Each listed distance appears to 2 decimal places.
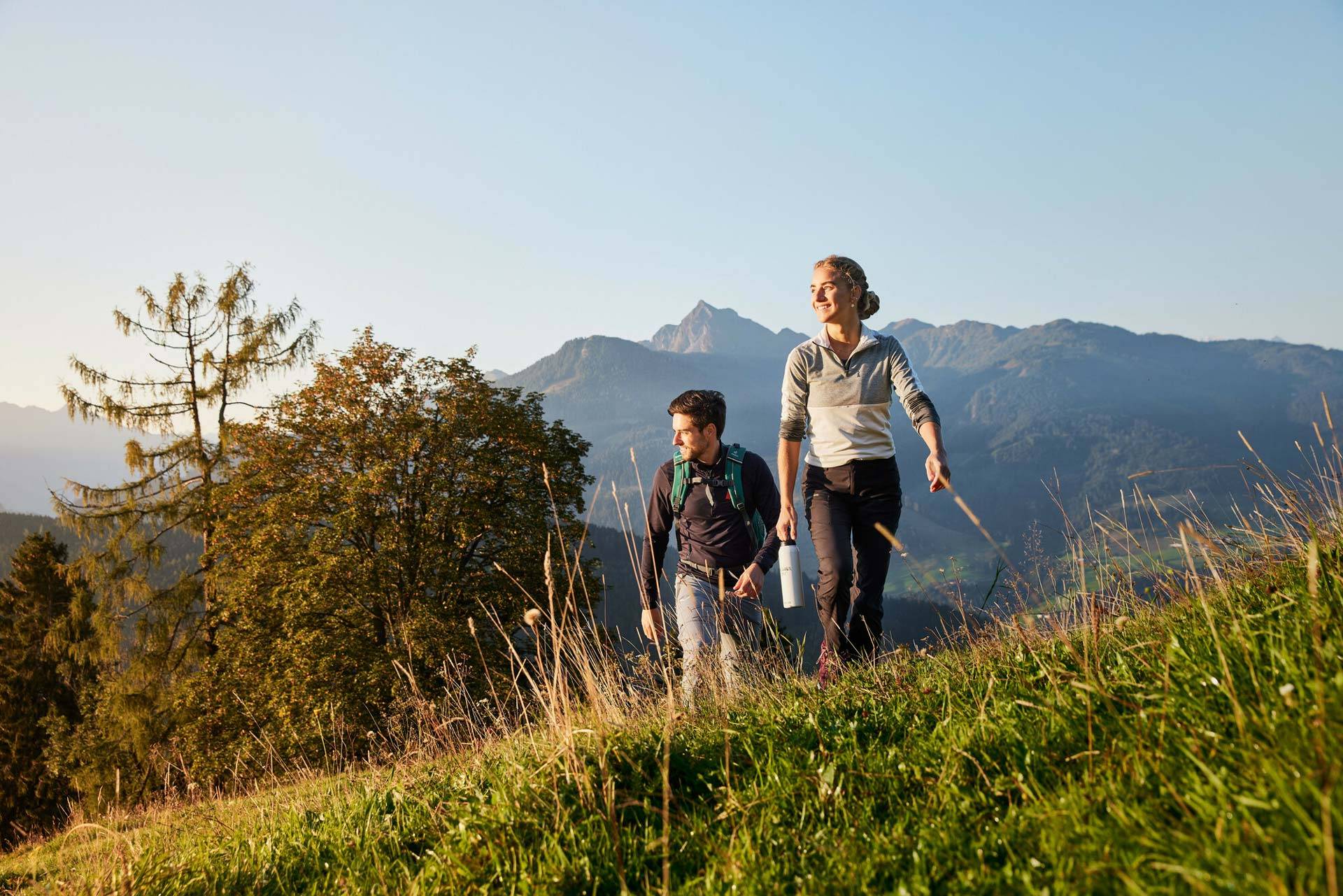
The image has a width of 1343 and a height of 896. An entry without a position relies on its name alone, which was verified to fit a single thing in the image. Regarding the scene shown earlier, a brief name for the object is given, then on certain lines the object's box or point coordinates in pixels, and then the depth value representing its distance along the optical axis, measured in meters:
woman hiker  5.01
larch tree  25.38
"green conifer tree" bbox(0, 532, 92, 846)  31.59
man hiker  5.27
